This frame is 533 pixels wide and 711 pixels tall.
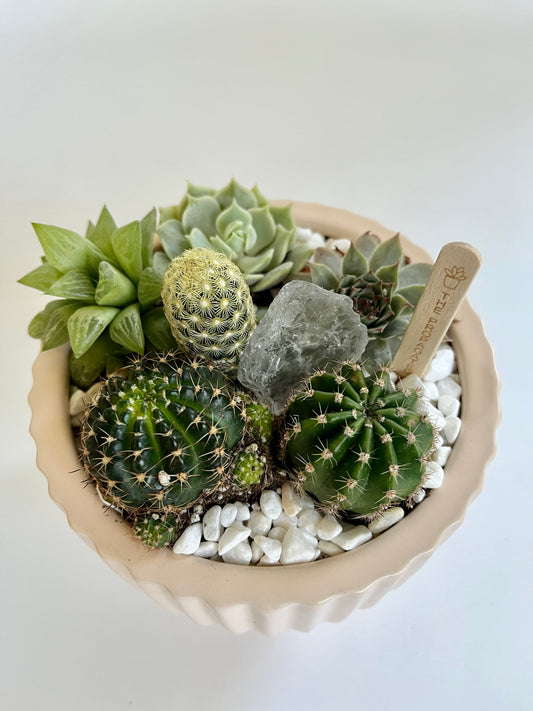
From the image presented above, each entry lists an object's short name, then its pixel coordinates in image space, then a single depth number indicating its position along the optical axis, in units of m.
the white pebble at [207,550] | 0.26
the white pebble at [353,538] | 0.26
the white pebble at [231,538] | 0.26
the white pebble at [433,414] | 0.29
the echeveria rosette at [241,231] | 0.31
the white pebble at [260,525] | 0.27
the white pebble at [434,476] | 0.27
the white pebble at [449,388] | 0.31
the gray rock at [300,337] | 0.27
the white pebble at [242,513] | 0.27
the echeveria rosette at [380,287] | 0.30
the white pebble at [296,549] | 0.26
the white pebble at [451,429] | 0.29
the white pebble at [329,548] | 0.26
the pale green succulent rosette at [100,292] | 0.27
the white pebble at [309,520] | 0.27
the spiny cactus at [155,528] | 0.25
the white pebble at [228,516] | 0.27
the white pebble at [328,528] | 0.26
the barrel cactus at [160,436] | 0.22
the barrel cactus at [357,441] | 0.23
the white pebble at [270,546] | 0.26
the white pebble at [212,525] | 0.26
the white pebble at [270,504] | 0.27
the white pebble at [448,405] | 0.30
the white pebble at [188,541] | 0.26
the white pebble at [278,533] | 0.27
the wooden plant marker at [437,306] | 0.23
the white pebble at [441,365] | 0.32
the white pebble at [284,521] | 0.27
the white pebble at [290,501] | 0.27
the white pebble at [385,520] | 0.26
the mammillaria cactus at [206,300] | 0.23
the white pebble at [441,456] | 0.29
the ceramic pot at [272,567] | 0.25
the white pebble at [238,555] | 0.26
